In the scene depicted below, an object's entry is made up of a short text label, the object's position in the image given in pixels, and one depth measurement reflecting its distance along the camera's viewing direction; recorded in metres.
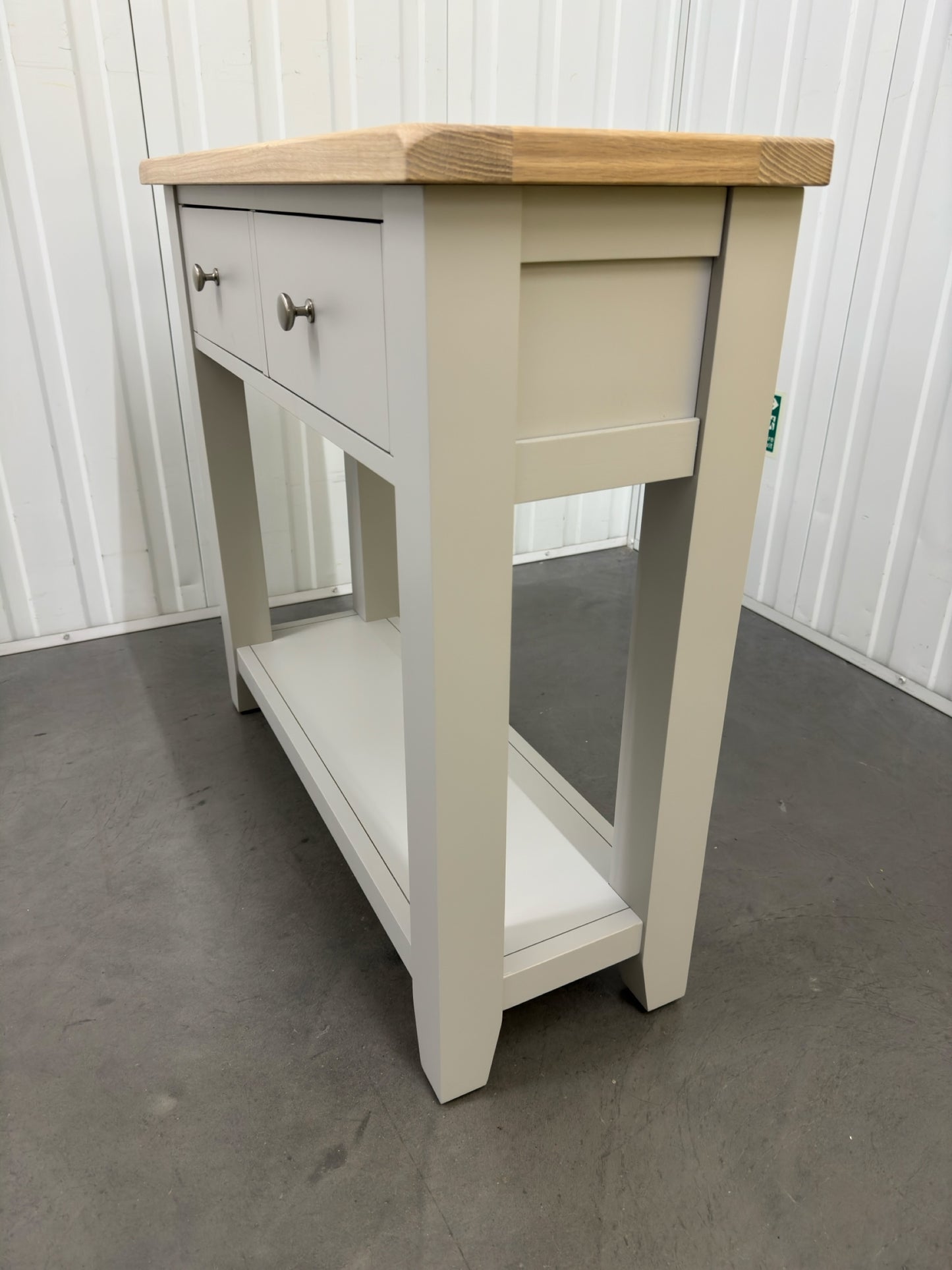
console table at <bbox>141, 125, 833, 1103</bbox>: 0.63
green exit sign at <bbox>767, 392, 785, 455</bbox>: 2.10
